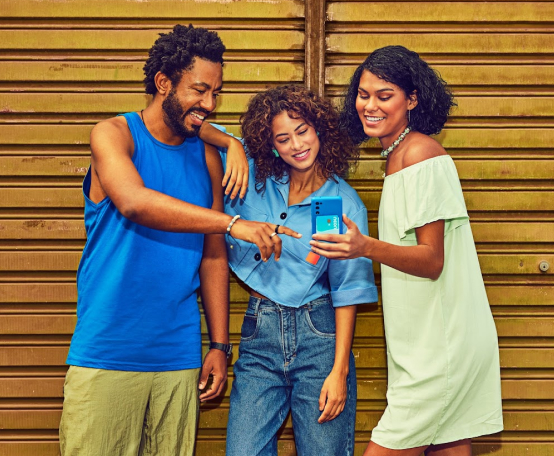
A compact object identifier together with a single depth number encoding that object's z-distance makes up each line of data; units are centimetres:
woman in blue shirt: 311
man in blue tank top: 289
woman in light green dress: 292
